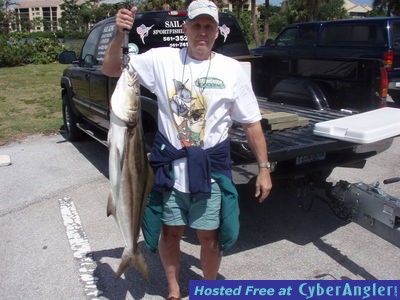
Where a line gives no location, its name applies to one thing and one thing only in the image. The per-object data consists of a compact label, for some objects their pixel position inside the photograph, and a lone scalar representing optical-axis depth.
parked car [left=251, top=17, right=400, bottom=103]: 9.63
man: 2.51
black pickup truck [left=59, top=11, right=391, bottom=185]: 3.35
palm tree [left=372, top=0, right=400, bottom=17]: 32.52
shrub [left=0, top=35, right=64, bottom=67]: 23.47
